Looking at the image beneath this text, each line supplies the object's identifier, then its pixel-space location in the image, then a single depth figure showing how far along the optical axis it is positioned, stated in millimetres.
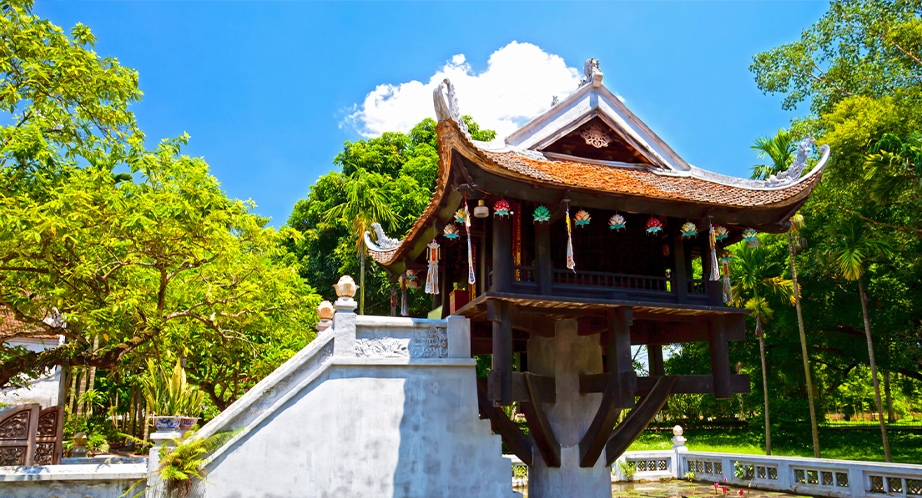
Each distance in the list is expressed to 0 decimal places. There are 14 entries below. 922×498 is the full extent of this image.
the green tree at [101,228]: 8969
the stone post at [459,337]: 10000
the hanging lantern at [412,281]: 13744
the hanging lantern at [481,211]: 9320
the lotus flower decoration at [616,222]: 9625
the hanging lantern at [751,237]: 10594
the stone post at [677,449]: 16391
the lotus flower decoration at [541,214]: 9430
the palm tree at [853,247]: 17734
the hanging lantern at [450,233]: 10523
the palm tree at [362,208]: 22797
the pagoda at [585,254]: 9328
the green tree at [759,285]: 22375
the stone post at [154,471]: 8328
